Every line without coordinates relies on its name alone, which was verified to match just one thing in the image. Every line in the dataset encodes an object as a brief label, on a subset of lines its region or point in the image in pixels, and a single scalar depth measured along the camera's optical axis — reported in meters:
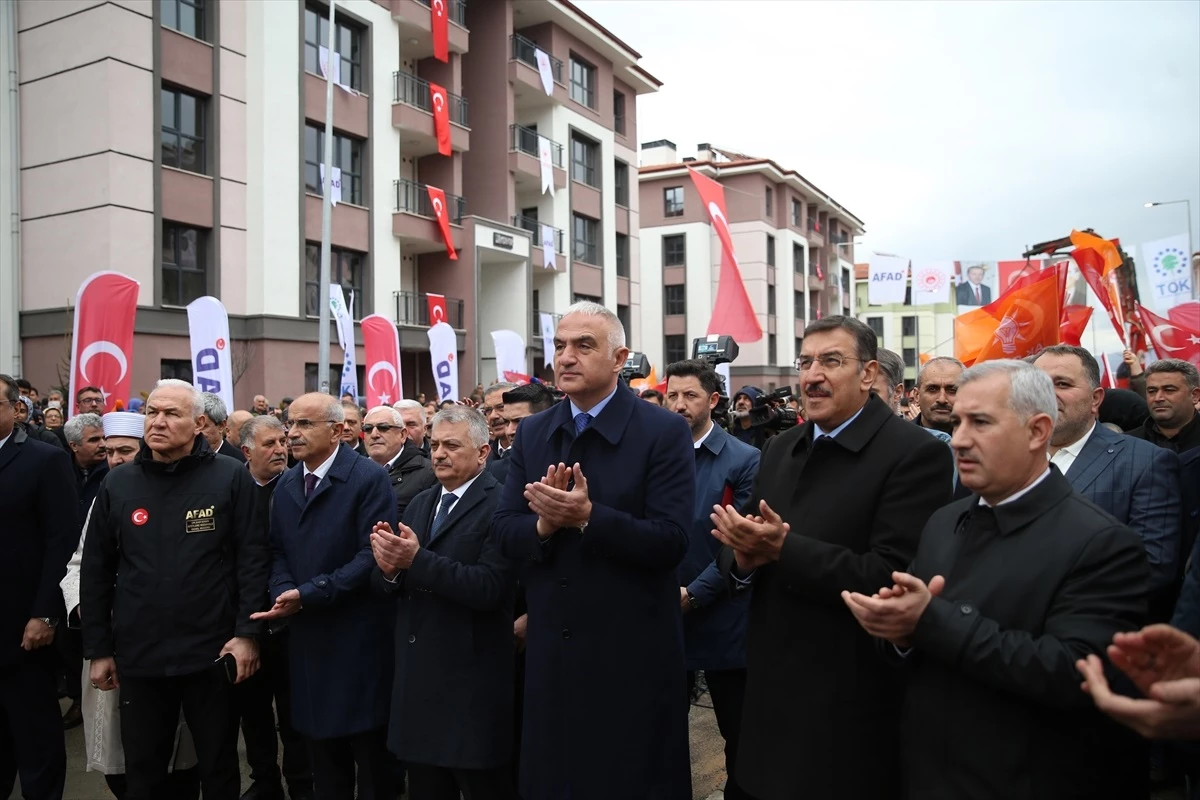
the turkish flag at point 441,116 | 23.50
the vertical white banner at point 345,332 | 15.54
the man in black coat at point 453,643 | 3.62
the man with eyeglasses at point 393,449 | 5.40
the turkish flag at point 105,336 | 9.69
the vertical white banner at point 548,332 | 22.27
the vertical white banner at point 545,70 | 27.31
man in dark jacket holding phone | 4.09
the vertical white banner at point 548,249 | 28.06
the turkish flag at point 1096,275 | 10.42
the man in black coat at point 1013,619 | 2.25
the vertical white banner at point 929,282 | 27.45
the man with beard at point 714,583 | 4.15
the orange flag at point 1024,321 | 8.81
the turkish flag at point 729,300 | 15.46
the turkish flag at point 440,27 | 23.38
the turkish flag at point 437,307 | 23.11
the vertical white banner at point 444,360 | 15.80
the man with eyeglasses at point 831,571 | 2.75
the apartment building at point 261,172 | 17.27
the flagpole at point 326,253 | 15.68
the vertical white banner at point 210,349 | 11.29
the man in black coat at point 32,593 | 4.42
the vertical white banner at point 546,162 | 27.41
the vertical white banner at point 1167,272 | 19.69
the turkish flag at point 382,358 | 14.40
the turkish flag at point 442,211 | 23.72
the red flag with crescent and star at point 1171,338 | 9.69
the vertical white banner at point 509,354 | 16.42
